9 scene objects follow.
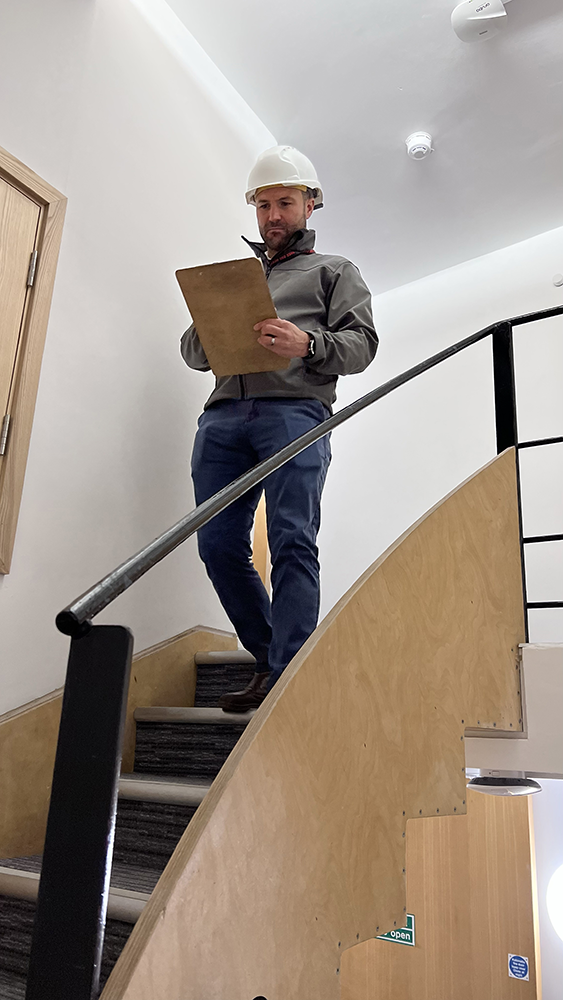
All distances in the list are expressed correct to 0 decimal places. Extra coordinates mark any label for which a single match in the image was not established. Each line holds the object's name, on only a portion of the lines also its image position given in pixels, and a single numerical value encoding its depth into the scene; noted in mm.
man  1771
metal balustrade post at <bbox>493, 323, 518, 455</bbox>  2074
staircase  1279
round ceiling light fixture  2180
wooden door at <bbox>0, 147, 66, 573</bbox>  1835
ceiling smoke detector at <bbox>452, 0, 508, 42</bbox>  2590
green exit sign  4227
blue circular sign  3914
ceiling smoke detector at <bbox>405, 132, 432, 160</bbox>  3193
